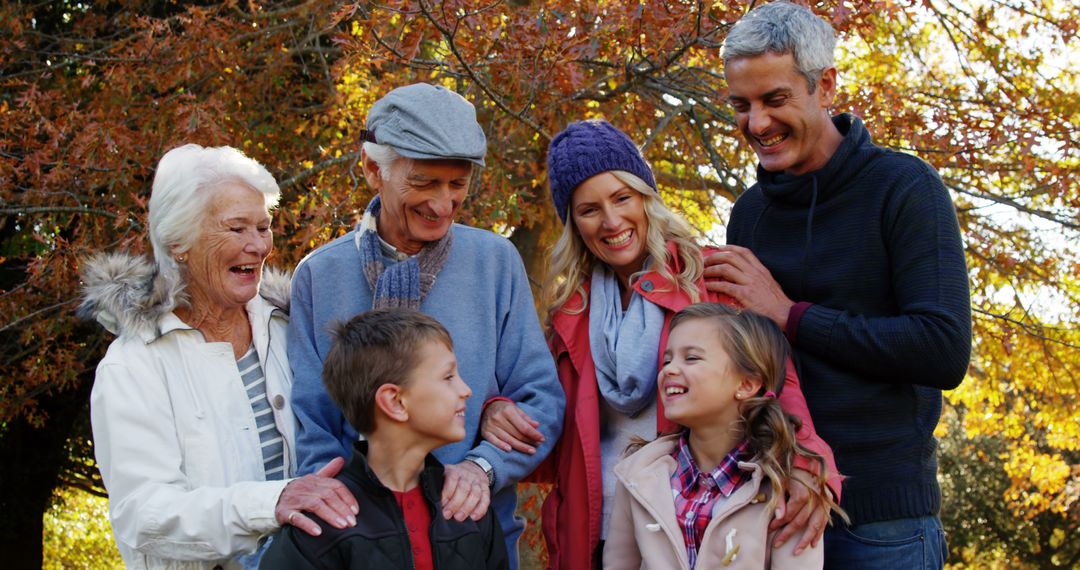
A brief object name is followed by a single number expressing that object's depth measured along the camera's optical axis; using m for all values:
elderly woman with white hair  2.43
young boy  2.43
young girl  2.45
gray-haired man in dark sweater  2.40
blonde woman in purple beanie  2.75
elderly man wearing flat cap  2.67
